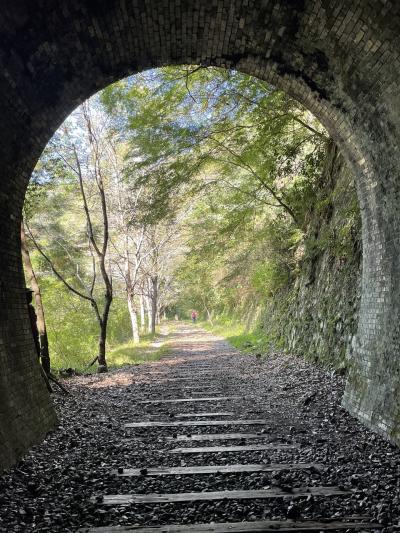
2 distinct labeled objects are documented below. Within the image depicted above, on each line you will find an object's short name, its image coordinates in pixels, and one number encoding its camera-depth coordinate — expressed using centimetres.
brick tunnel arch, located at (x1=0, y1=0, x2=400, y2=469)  493
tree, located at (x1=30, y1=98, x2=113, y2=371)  1243
